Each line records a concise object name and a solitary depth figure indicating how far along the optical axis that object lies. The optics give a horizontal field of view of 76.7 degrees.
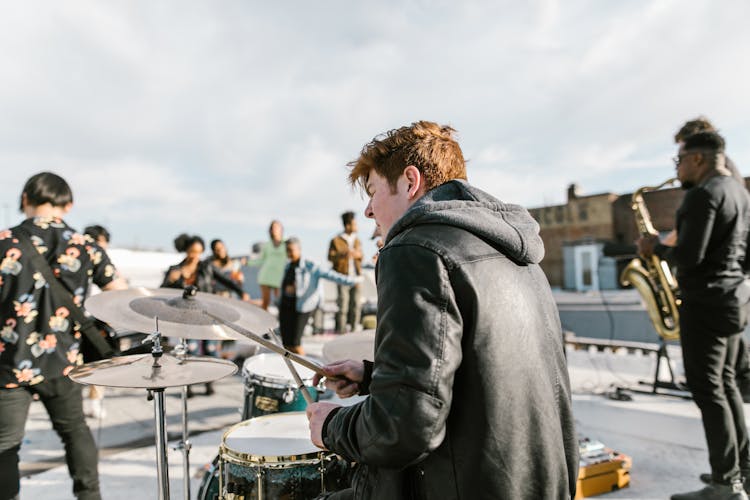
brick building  26.23
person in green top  7.28
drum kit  1.86
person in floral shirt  2.34
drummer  1.07
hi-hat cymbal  1.88
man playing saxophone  2.68
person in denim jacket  5.61
